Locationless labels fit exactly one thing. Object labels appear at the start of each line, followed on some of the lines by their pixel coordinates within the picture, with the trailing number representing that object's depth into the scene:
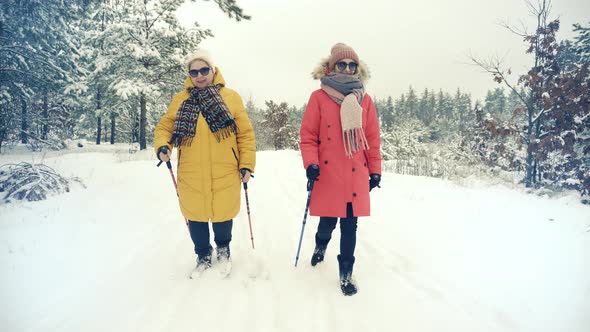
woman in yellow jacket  2.96
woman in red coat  2.82
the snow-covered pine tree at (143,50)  13.97
